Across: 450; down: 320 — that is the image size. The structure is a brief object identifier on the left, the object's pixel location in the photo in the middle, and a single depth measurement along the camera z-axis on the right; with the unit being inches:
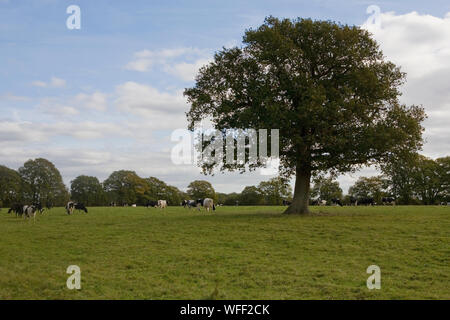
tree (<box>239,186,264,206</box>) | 4608.8
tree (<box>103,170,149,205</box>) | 4813.0
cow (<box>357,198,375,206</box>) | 2915.8
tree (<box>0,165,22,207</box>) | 3521.2
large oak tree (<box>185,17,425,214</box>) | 1273.4
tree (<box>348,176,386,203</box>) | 4269.2
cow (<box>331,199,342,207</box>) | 2918.8
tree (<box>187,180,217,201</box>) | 5236.2
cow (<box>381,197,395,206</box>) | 3101.9
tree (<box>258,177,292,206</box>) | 4591.3
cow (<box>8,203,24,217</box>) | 1555.6
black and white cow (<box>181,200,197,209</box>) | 2508.1
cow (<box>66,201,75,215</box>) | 1728.1
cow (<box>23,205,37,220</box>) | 1413.6
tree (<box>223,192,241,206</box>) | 4864.9
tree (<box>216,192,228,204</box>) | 5275.6
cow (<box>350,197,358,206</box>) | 2920.3
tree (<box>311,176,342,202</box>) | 4576.8
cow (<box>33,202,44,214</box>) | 1822.1
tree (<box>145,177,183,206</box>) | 5083.7
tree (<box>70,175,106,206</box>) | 4601.4
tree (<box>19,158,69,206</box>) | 3693.4
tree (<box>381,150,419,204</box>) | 3865.7
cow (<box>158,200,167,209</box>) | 2489.3
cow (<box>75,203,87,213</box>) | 1877.7
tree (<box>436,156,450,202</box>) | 3762.3
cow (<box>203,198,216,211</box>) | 2038.1
